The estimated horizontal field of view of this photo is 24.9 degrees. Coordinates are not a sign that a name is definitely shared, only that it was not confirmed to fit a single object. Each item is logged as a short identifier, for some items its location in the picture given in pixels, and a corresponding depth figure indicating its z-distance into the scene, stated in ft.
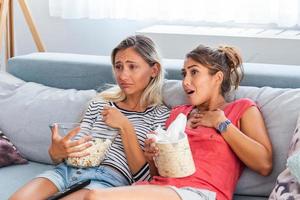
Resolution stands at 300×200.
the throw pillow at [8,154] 9.23
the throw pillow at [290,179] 7.16
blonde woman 8.10
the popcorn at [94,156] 8.06
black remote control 7.81
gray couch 8.17
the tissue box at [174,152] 7.30
